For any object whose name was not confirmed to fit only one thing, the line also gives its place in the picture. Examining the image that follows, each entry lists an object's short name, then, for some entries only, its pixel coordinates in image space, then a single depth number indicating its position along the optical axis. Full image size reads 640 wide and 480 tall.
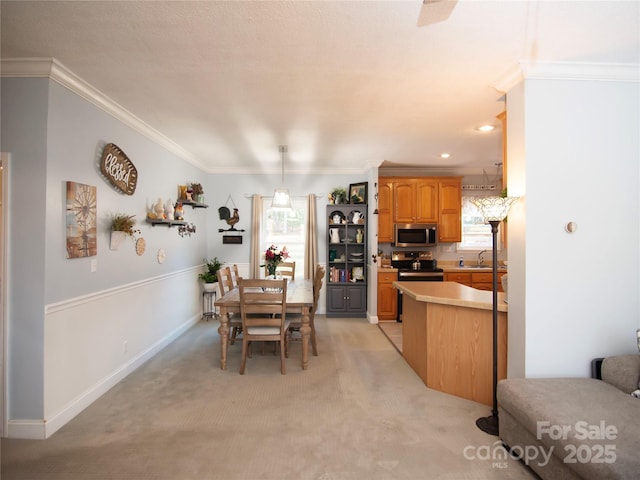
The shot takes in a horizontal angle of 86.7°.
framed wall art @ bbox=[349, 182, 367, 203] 5.77
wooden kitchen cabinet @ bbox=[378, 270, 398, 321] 5.50
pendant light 4.17
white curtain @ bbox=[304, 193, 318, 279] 5.87
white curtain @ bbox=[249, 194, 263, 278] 5.87
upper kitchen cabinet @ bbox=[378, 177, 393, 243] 5.67
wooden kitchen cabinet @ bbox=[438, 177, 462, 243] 5.70
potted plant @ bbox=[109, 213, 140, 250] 3.06
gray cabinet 5.79
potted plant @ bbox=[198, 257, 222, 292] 5.41
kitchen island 2.75
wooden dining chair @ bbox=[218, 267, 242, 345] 3.66
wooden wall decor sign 2.93
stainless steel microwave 5.65
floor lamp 2.39
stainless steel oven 5.46
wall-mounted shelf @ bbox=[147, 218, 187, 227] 3.79
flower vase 4.17
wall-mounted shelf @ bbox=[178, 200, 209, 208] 4.67
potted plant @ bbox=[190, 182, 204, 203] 4.96
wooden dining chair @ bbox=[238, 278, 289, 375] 3.22
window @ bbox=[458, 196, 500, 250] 6.06
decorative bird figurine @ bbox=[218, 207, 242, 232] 5.91
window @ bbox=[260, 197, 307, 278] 6.07
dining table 3.43
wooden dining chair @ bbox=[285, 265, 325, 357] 3.82
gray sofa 1.49
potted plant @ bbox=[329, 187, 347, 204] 5.77
